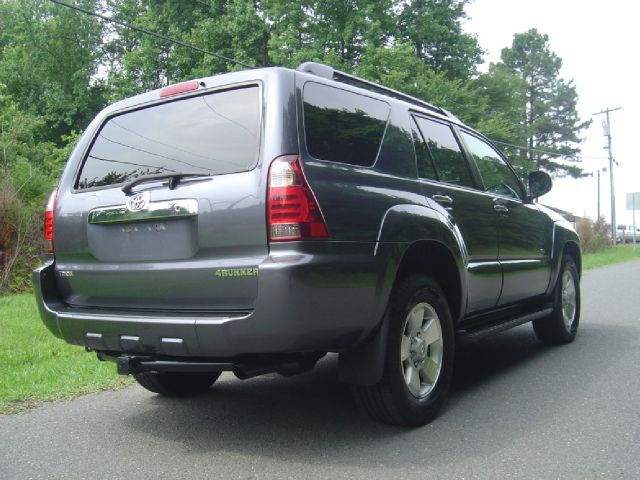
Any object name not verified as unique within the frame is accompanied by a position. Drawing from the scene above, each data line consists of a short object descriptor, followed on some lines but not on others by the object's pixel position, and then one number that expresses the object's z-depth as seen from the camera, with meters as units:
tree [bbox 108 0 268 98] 26.97
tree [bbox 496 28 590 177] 56.59
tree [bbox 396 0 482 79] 30.33
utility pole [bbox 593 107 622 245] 40.28
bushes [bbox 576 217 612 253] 28.52
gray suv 2.96
